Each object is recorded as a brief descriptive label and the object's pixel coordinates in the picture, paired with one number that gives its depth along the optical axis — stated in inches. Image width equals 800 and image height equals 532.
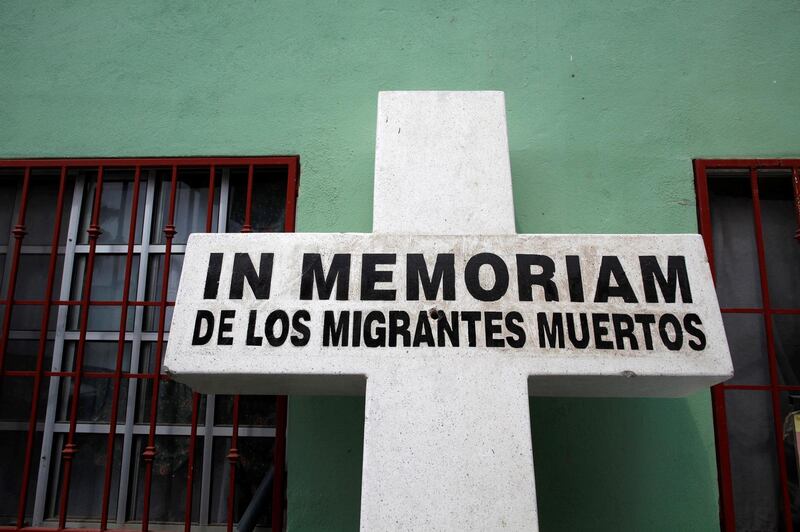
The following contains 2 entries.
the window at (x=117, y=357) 85.7
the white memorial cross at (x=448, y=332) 61.4
